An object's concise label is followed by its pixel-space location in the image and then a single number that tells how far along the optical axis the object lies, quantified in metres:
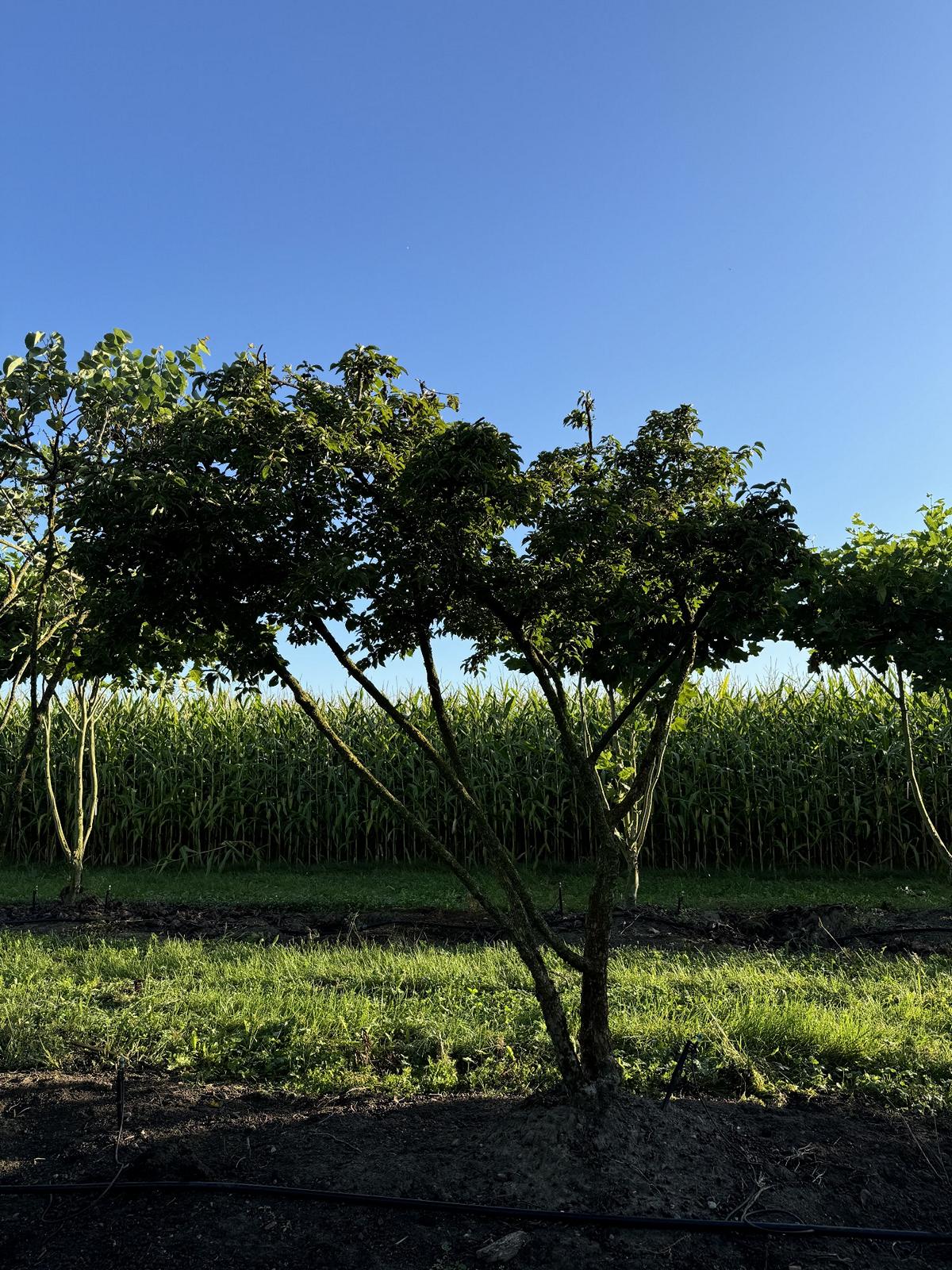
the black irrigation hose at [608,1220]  2.97
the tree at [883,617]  6.26
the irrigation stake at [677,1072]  3.54
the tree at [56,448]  6.70
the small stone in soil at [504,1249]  2.79
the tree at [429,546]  3.57
